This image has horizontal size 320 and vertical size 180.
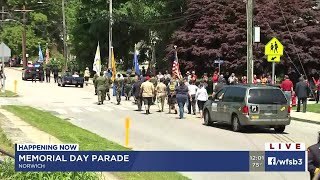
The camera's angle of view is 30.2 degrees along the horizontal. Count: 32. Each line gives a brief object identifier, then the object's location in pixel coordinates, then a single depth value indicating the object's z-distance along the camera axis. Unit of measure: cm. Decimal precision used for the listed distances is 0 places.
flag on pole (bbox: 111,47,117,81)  4323
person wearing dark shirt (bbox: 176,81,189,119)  2559
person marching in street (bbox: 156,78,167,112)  2831
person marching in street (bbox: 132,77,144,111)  2908
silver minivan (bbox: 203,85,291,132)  2034
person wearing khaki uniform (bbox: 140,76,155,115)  2764
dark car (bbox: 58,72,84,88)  5334
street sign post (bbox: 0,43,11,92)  3838
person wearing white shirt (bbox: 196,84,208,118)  2612
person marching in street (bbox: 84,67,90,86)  6004
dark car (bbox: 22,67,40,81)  6173
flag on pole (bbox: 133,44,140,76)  4014
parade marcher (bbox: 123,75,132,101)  3621
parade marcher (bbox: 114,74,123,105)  3334
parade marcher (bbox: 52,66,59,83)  6006
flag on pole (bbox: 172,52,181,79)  3916
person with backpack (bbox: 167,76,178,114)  2800
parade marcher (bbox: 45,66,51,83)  6312
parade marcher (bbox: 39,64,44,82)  6125
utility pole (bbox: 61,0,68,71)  6750
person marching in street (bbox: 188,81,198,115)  2736
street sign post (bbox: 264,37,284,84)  2758
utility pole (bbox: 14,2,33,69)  8425
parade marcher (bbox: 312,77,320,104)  3325
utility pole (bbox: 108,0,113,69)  5193
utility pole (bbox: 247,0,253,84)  2948
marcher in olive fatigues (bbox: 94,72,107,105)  3275
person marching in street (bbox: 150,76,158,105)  3288
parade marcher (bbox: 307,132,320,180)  815
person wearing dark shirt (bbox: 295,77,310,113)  2772
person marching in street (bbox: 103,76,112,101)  3322
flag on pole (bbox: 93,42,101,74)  4803
